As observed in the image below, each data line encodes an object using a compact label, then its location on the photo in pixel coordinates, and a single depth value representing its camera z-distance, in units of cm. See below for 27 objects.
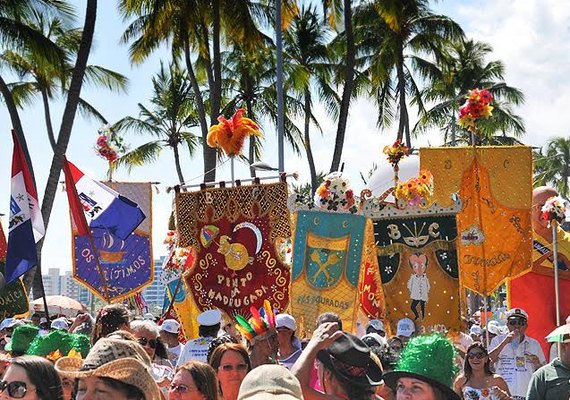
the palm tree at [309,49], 3344
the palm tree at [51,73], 2339
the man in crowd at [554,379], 696
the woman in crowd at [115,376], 361
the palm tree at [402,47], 3159
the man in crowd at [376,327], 1081
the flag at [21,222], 1153
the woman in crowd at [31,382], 436
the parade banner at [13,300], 1468
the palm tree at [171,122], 3853
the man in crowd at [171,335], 1048
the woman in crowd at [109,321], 674
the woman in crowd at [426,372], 447
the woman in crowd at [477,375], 766
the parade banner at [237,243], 1195
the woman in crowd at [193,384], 471
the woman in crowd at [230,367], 559
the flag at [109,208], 1292
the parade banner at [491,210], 1194
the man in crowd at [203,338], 812
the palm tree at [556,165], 6525
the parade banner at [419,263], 1099
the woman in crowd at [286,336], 754
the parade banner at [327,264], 1116
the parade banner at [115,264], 1452
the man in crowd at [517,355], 973
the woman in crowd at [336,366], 454
